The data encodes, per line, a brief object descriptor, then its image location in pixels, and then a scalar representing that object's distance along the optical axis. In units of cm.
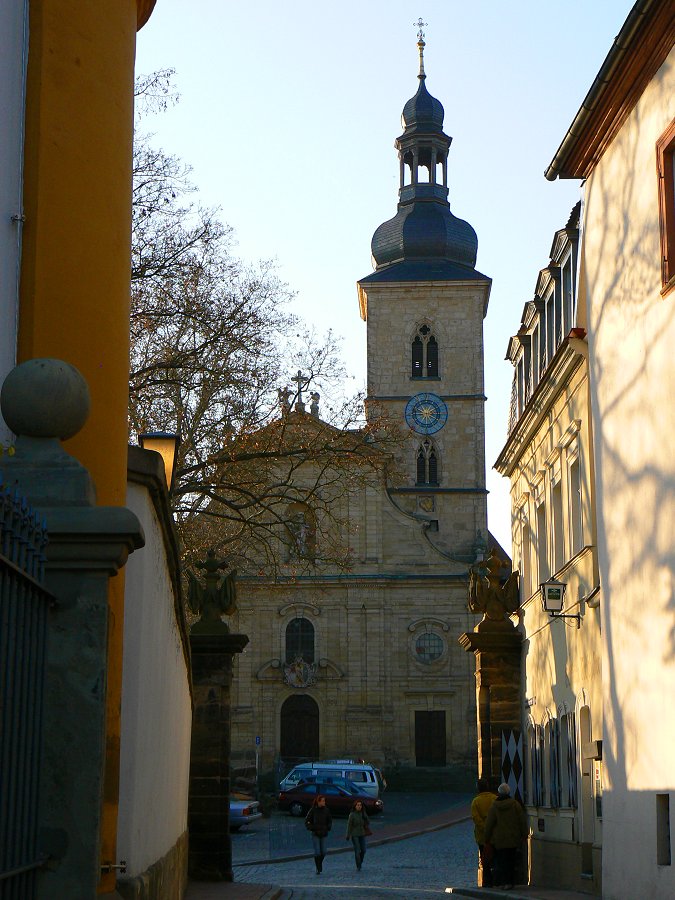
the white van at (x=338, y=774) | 4547
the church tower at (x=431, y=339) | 6644
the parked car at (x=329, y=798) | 4316
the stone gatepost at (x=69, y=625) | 543
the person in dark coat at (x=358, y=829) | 2623
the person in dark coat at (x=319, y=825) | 2602
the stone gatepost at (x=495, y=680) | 2269
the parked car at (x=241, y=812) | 3750
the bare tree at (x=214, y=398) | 2258
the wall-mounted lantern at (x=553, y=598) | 1869
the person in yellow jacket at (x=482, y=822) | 1986
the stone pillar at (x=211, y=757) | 1938
